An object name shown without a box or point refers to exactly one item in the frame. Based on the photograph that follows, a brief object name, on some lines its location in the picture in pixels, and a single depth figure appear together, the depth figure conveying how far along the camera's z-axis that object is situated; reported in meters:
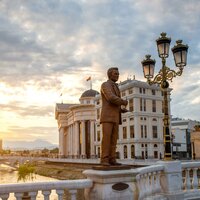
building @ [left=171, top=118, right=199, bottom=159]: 79.25
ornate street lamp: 11.52
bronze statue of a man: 7.47
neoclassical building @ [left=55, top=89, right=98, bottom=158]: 85.94
